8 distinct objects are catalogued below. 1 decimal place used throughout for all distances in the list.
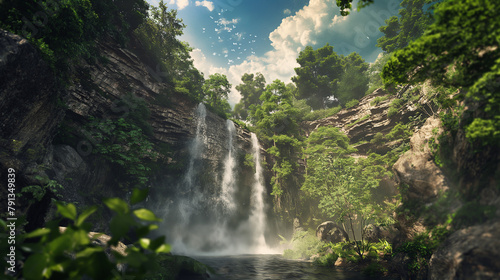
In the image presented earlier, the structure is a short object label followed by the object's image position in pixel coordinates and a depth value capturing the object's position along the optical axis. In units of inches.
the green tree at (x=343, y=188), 477.1
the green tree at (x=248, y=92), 1712.6
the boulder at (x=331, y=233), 620.4
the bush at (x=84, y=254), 39.3
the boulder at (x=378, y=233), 472.3
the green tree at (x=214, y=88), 1179.3
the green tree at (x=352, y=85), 1239.3
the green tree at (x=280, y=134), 923.4
